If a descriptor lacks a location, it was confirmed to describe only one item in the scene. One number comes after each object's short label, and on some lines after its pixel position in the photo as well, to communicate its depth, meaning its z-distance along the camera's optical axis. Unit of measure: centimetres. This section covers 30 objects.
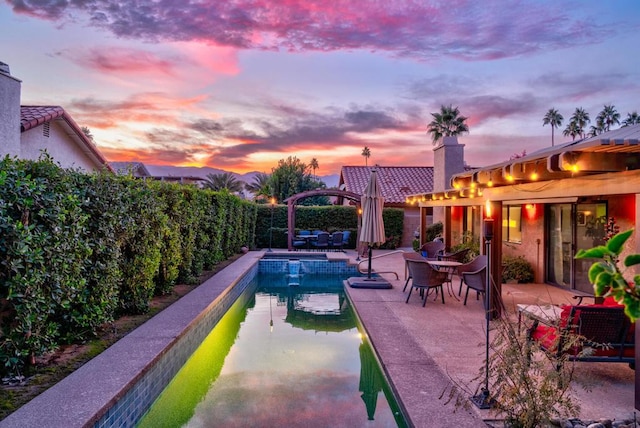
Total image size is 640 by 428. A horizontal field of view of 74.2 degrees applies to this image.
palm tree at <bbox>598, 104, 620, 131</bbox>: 5844
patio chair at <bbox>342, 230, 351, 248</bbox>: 1983
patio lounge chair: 435
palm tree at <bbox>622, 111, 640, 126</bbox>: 4512
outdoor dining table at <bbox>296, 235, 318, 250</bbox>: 2048
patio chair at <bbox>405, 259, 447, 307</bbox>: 835
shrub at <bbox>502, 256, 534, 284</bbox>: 1117
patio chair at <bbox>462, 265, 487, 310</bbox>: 778
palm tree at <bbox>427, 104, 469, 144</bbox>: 2870
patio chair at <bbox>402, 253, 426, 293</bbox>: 1027
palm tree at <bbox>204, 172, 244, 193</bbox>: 4312
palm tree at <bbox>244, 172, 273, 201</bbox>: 4400
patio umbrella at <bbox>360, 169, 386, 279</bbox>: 1114
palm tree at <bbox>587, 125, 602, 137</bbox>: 5881
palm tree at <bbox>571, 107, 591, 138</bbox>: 6003
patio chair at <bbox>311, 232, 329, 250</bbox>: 1942
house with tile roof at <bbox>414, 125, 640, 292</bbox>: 438
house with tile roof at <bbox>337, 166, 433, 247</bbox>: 2703
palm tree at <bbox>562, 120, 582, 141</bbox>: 5981
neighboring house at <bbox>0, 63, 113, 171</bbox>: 1108
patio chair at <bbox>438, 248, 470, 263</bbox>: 1103
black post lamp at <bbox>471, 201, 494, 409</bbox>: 383
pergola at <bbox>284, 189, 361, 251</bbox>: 1952
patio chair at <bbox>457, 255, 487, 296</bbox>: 851
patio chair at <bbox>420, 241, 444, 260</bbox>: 1281
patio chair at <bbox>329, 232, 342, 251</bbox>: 1944
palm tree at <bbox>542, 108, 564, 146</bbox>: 6081
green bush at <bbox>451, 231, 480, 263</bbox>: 1277
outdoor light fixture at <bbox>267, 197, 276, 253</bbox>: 2049
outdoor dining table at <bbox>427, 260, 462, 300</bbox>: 923
